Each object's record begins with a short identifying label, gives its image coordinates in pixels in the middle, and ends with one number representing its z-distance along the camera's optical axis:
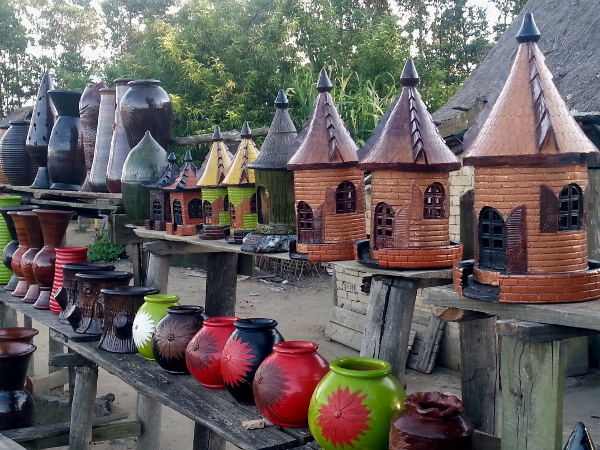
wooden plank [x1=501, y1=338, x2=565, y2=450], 1.76
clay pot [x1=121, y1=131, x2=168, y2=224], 3.83
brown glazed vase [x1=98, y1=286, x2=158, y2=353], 3.60
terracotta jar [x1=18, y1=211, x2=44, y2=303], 4.65
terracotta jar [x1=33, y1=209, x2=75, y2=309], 4.52
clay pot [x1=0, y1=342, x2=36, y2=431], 4.21
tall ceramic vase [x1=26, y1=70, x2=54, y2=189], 5.27
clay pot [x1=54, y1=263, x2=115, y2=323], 4.04
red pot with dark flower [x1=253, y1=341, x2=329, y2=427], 2.41
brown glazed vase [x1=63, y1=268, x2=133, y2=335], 3.84
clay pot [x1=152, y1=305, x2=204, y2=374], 3.17
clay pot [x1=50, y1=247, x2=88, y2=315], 4.37
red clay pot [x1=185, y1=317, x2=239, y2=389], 2.93
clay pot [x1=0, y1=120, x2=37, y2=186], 5.71
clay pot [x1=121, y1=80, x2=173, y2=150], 4.16
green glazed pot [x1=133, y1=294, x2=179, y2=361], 3.42
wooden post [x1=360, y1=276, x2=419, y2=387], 2.45
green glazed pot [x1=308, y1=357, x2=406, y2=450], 2.10
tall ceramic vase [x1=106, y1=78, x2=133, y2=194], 4.20
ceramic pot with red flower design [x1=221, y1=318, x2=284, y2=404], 2.70
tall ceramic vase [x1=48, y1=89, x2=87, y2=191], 4.96
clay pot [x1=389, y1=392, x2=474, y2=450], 1.90
